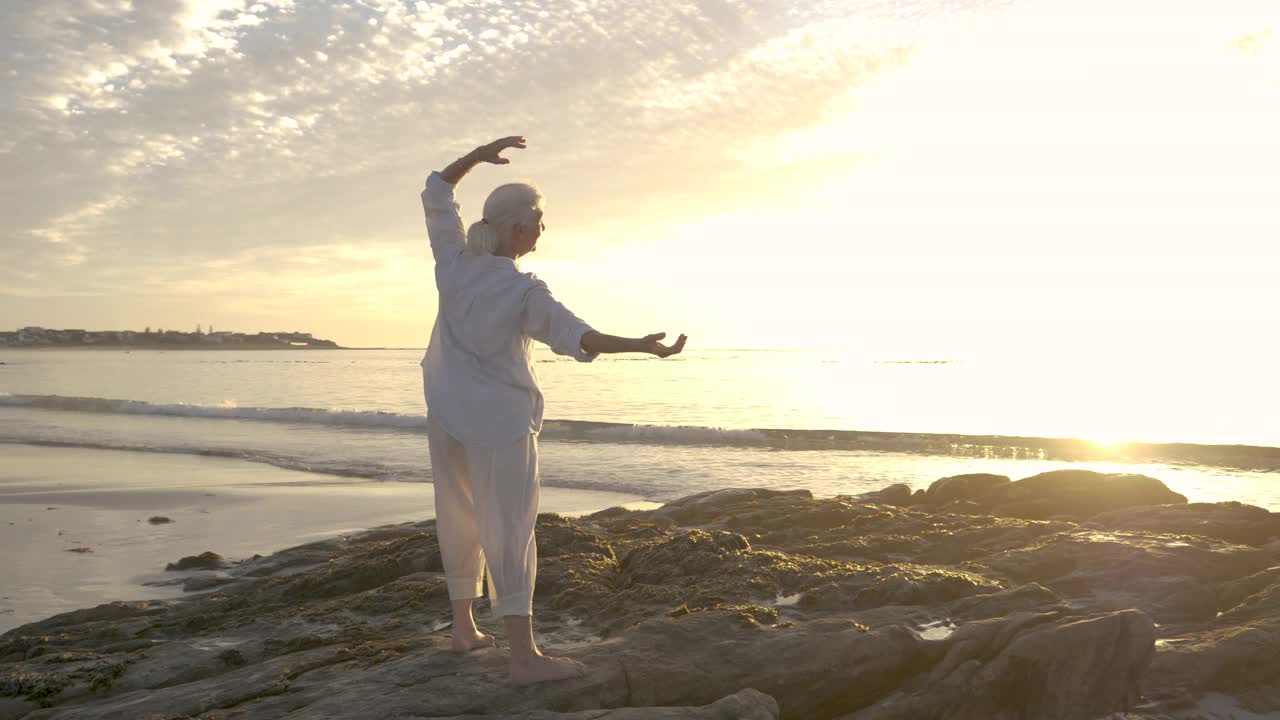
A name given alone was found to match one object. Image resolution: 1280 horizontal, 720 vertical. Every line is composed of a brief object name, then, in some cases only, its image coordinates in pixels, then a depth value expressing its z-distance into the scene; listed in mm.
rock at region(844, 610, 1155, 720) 4043
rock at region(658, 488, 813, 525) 9234
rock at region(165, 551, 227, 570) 8617
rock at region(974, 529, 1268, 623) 5438
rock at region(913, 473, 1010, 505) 10078
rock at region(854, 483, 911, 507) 10492
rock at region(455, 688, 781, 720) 3545
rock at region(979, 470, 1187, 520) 9094
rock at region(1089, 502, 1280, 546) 7090
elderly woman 3820
